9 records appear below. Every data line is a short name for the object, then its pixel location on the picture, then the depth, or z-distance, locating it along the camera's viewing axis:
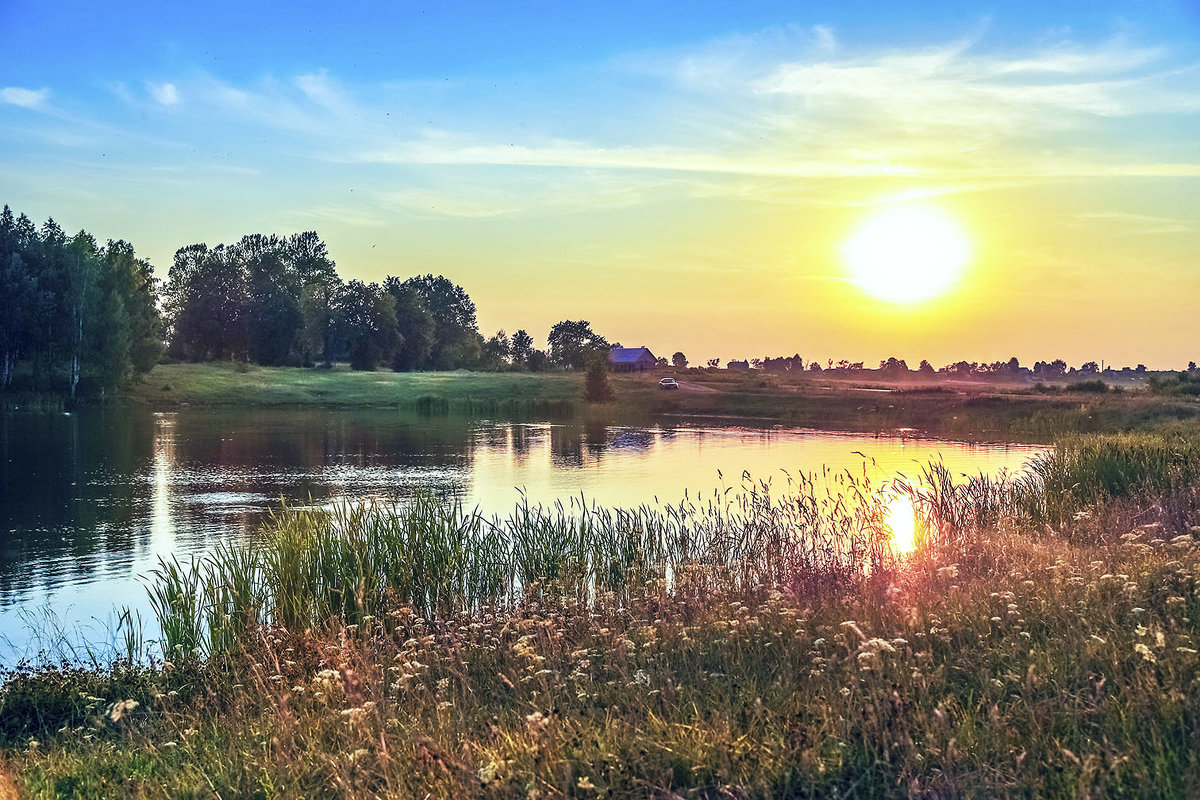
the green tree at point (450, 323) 139.12
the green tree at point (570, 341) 151.75
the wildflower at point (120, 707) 6.71
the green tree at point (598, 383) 98.38
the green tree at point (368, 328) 124.31
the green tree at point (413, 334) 131.00
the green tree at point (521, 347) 161.75
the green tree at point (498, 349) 156.43
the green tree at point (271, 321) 115.31
